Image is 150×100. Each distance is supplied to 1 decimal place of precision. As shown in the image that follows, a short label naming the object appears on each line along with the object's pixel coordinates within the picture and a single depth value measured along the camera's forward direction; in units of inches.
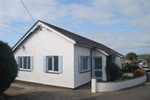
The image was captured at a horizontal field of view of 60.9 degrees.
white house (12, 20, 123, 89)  379.6
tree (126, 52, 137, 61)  1454.2
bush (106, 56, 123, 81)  473.1
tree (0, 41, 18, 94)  232.5
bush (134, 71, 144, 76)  526.3
